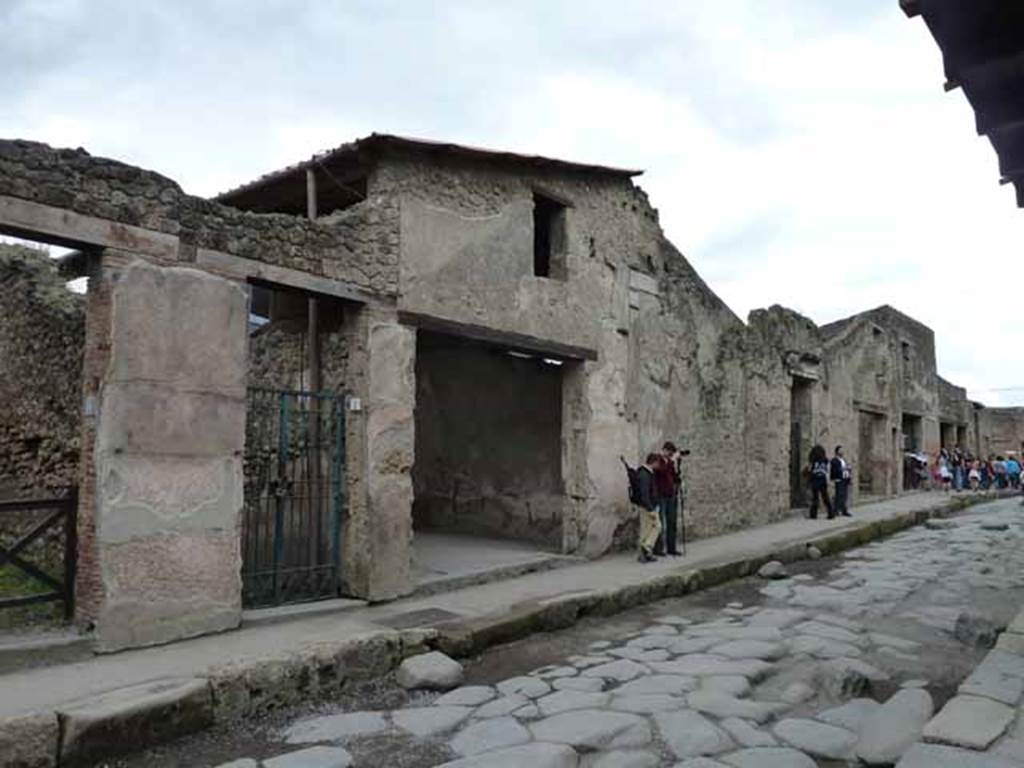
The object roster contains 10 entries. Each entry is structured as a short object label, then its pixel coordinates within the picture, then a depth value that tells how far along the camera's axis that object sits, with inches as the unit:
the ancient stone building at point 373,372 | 211.6
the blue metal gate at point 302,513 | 260.8
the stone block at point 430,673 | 199.5
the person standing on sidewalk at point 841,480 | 565.3
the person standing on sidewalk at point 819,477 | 555.2
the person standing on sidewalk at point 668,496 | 381.1
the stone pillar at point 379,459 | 270.1
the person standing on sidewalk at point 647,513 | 365.4
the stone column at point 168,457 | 206.4
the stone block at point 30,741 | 142.6
